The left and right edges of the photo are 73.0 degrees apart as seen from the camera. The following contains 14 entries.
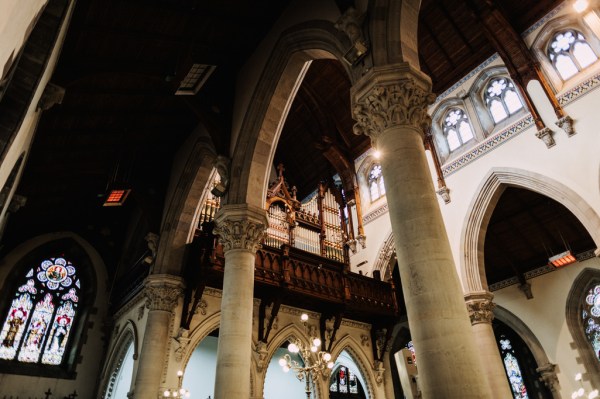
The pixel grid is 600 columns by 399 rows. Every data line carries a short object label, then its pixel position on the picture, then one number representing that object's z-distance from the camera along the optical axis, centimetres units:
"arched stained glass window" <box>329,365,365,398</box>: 1587
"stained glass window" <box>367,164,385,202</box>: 1542
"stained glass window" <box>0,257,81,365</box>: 1171
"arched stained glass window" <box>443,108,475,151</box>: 1318
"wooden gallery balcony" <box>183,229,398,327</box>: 998
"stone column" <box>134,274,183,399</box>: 897
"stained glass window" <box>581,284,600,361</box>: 1296
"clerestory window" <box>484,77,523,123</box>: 1213
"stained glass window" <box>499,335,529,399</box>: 1518
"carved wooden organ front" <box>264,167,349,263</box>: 1255
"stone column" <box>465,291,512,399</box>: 995
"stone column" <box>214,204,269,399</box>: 610
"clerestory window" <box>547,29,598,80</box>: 1064
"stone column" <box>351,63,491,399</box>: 339
